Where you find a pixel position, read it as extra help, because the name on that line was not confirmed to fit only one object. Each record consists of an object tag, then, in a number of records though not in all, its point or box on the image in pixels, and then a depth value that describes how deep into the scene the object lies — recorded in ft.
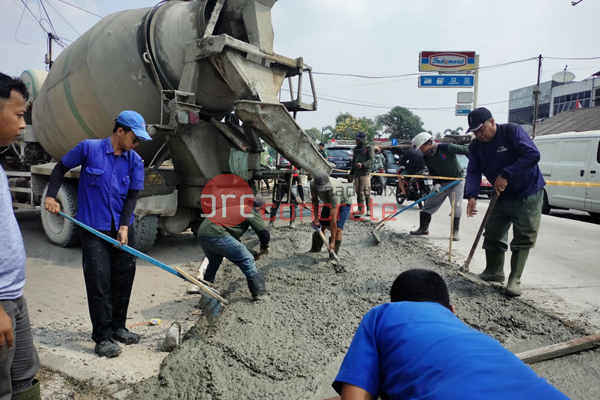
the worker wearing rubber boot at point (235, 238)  11.44
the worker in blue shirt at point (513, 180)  11.76
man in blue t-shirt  3.43
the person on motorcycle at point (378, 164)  41.39
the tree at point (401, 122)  165.27
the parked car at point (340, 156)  48.80
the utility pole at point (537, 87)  67.27
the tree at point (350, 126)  168.96
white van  25.43
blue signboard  46.55
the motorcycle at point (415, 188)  30.48
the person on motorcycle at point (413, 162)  27.76
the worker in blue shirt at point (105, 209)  9.21
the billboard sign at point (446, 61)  47.09
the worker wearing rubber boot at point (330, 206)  15.28
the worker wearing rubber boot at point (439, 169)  19.51
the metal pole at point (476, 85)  45.50
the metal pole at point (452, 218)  15.78
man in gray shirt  4.77
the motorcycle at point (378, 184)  40.11
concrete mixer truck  15.39
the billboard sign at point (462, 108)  45.27
